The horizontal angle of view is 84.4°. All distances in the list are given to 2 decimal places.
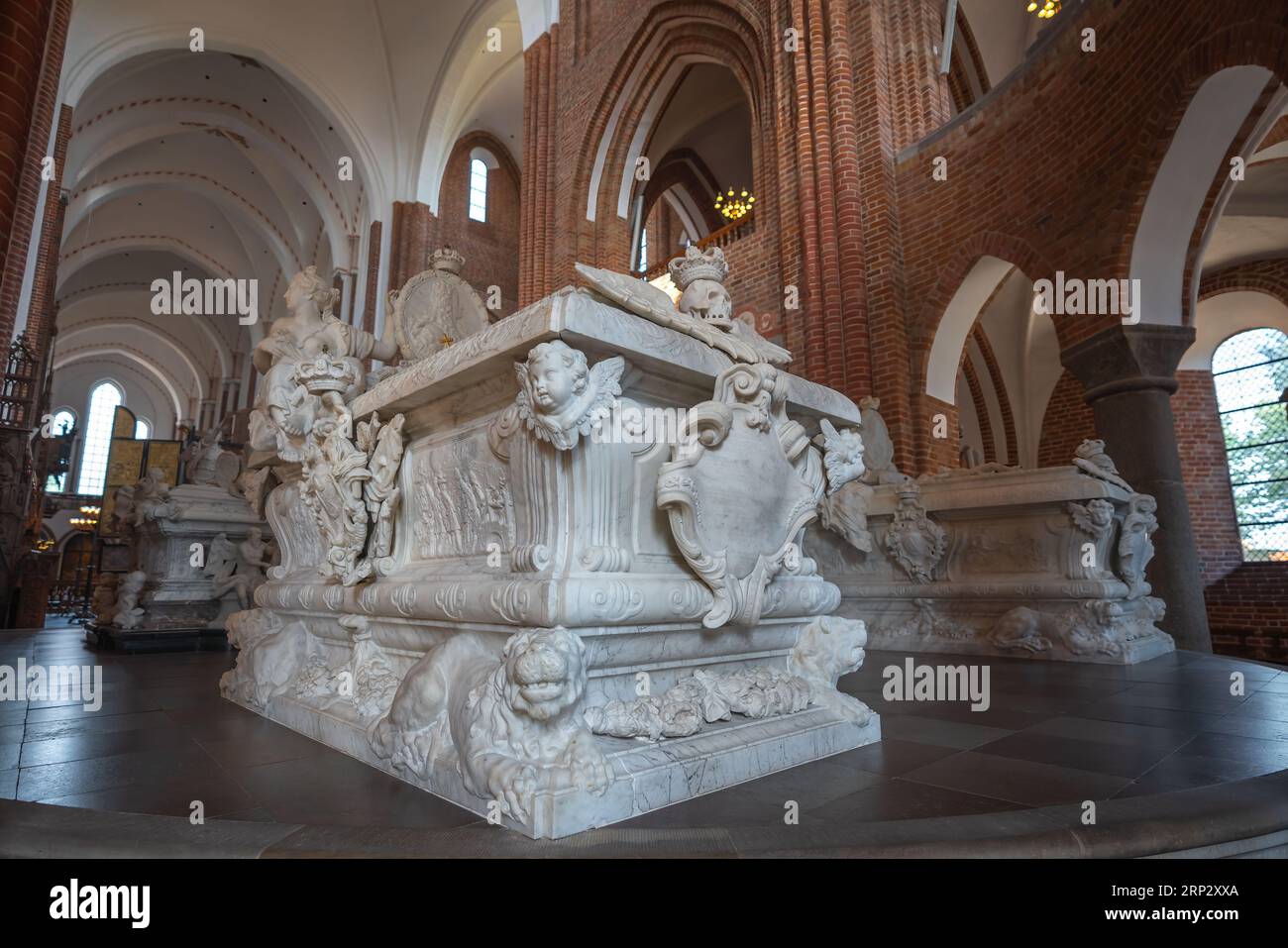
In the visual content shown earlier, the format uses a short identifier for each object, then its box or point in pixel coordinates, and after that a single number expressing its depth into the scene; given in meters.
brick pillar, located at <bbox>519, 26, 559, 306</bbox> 10.89
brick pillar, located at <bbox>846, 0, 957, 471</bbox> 7.09
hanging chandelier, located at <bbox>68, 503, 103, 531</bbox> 24.25
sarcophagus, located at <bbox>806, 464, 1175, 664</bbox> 4.20
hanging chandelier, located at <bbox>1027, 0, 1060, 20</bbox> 10.91
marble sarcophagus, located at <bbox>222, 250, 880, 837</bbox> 1.68
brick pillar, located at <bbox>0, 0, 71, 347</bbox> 2.00
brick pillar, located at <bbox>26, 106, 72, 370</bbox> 10.38
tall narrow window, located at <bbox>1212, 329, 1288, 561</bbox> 10.57
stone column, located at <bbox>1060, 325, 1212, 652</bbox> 5.12
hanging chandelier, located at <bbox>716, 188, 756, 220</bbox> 14.12
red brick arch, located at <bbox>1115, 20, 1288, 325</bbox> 4.20
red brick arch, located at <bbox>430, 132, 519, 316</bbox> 15.74
